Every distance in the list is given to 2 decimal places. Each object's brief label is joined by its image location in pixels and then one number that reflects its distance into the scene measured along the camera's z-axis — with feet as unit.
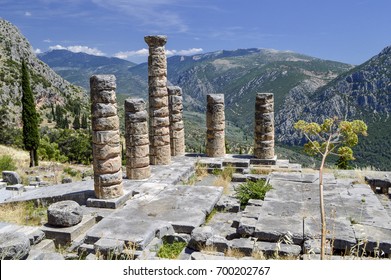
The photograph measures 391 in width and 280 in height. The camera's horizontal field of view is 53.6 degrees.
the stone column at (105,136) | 34.91
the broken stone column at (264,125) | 53.11
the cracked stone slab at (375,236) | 24.31
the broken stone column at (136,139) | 41.45
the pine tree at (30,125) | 101.09
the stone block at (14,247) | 21.36
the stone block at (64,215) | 29.40
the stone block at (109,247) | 24.03
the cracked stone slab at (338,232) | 24.94
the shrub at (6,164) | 73.46
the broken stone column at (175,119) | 55.57
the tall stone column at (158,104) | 49.47
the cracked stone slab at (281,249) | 23.92
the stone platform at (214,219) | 24.85
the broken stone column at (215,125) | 54.85
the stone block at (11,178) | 58.03
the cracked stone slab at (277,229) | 26.07
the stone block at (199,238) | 25.04
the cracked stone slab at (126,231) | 26.12
